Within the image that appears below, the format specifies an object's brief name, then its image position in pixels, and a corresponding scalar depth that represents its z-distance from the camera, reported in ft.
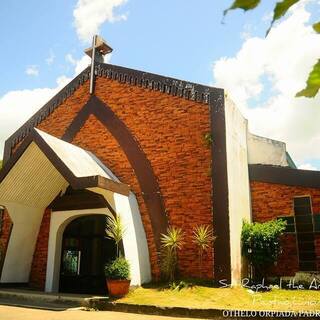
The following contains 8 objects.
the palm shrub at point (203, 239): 38.60
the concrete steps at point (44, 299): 34.35
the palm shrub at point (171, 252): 39.63
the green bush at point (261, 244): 42.27
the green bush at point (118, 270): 35.90
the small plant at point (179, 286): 36.86
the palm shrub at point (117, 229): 38.09
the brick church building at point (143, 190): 40.60
